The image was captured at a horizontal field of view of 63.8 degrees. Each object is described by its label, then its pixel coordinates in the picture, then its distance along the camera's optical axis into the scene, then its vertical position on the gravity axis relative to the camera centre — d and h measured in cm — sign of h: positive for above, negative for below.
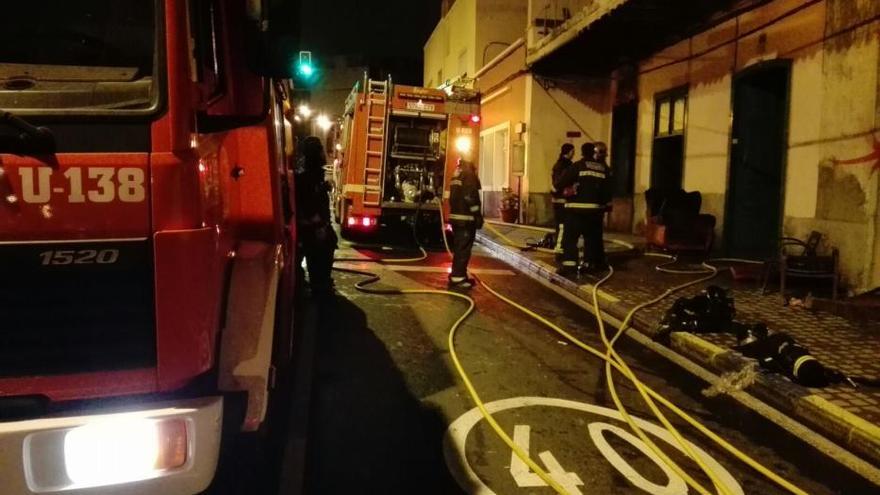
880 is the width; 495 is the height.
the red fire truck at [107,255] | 230 -25
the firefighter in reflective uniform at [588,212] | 970 -29
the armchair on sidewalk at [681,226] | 1119 -53
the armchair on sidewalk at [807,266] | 796 -81
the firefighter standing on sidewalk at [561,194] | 1132 -2
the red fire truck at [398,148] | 1328 +73
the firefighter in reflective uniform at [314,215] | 765 -34
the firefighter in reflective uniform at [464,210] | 910 -29
